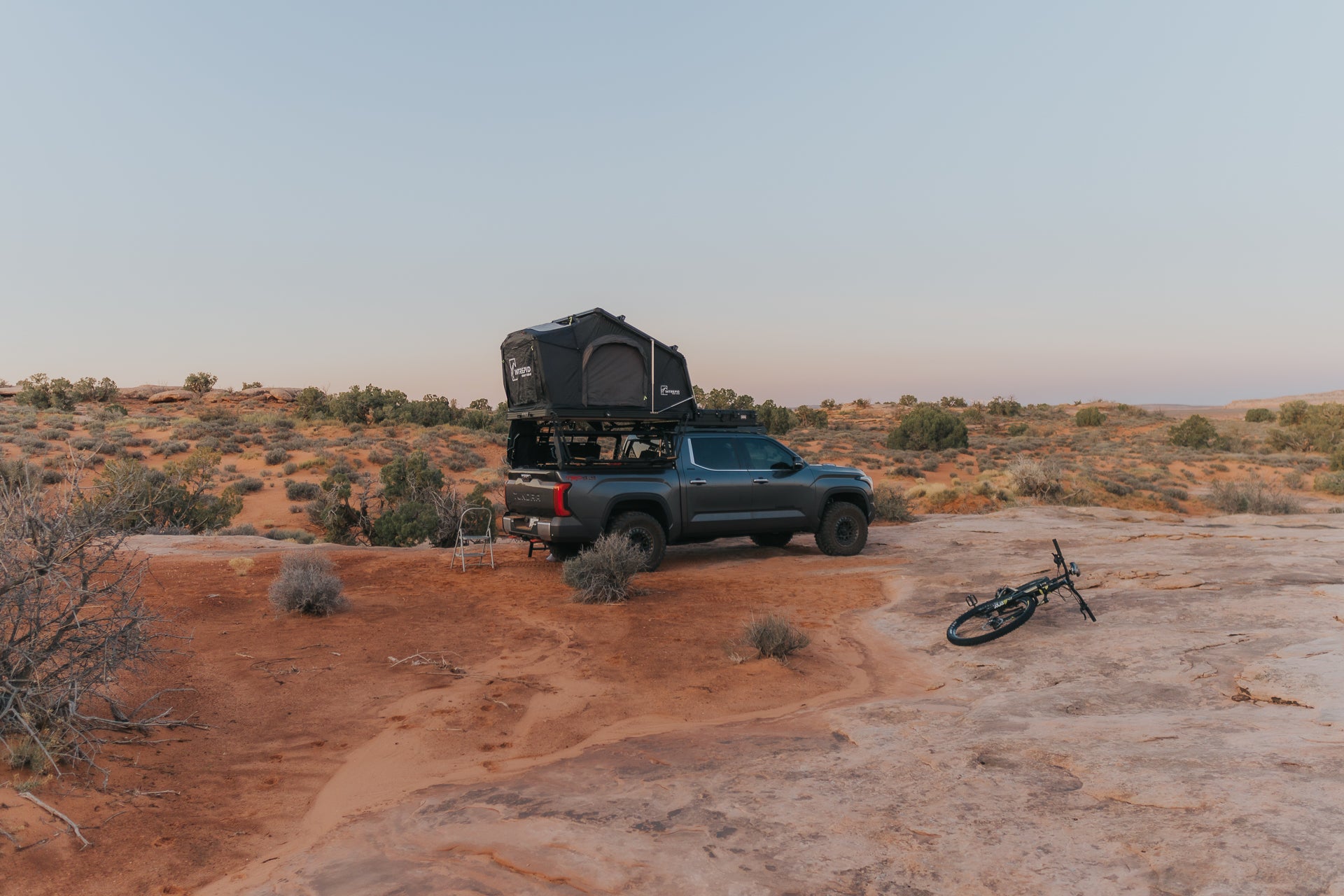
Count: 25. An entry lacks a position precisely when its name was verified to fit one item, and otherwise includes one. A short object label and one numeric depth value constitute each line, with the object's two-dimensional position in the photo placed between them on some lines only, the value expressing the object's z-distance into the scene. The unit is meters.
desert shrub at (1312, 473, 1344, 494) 24.78
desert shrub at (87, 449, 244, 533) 16.17
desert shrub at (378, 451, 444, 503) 18.25
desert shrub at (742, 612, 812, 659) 7.14
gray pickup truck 10.69
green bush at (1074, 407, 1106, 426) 53.47
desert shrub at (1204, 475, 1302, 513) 18.73
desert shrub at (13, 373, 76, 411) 45.06
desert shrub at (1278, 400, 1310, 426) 47.00
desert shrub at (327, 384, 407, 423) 41.28
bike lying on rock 7.89
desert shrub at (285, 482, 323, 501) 22.91
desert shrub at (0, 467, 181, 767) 4.38
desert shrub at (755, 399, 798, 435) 45.72
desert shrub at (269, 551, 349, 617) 8.48
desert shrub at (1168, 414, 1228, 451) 40.69
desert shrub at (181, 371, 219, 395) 53.75
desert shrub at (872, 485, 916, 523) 16.94
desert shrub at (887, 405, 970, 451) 38.75
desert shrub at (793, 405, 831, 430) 53.31
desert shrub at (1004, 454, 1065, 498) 22.05
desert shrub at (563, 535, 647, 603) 9.51
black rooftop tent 10.77
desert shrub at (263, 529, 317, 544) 16.48
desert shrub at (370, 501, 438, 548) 15.45
